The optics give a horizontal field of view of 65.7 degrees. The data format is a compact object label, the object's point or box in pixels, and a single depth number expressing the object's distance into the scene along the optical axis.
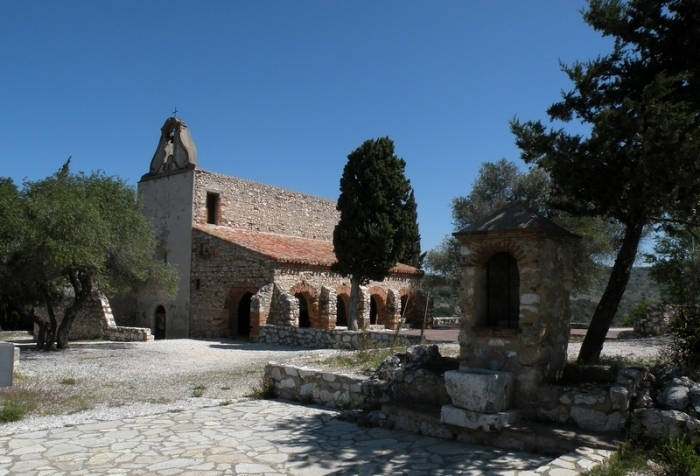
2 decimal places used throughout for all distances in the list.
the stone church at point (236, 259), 20.52
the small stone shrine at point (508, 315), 6.36
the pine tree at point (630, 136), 6.47
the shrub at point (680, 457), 4.80
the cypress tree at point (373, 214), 18.12
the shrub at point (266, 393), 9.02
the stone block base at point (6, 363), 8.06
